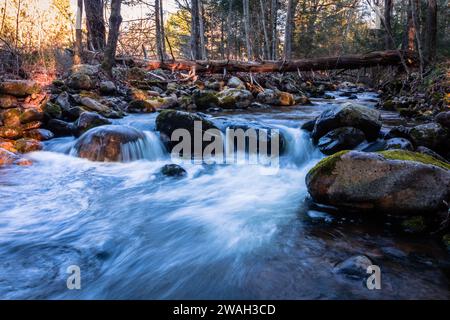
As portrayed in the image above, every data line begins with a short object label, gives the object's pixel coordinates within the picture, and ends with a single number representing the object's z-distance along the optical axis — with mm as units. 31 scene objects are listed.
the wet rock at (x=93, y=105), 8602
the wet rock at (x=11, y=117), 7004
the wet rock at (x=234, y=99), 10688
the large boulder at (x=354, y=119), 6000
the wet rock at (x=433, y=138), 5348
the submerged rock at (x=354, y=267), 2777
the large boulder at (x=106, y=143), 6410
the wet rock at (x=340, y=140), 5871
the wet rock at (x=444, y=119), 5508
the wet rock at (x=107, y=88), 10359
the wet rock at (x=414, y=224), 3472
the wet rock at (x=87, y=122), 7327
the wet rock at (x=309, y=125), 7302
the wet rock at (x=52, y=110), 7817
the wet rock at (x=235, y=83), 12305
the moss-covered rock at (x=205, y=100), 10508
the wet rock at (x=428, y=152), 4883
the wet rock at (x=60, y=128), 7555
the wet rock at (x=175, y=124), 6945
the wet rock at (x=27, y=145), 6637
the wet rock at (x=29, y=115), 7156
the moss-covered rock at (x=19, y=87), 7562
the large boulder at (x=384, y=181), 3582
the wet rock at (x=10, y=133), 6736
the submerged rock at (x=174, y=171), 5789
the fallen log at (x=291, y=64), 12911
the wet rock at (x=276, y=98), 11672
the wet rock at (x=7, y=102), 7332
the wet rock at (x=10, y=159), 5908
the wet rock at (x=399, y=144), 5199
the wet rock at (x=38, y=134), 7164
